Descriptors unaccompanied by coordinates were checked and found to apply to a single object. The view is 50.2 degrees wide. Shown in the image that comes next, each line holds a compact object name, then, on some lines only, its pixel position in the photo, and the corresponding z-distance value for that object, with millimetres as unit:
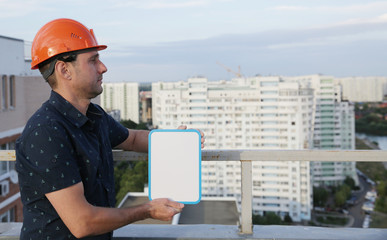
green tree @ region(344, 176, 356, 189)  51000
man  1252
